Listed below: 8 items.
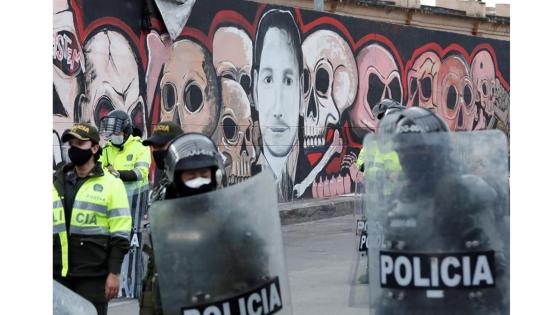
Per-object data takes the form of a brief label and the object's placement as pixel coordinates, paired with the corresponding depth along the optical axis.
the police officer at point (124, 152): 16.75
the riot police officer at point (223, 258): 6.82
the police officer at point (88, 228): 10.63
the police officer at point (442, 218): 7.04
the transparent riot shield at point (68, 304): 6.81
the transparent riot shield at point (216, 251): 6.81
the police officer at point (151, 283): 8.73
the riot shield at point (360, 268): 16.19
